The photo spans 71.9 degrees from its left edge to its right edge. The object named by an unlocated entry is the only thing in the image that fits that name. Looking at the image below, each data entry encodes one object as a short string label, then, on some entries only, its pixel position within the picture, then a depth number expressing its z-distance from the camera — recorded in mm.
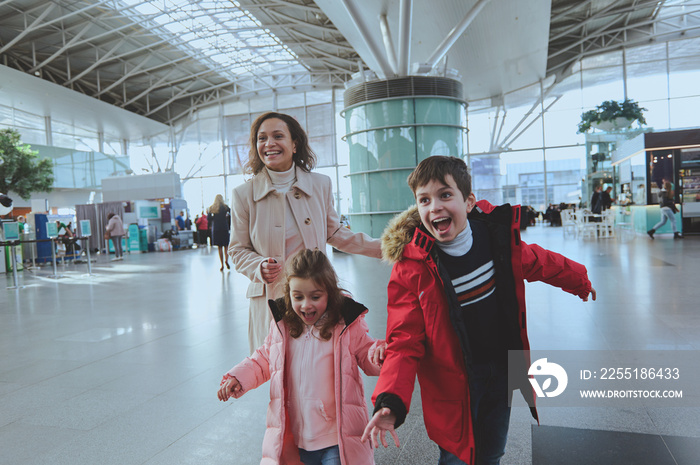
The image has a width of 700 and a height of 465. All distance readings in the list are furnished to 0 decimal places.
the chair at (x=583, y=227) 16375
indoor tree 20469
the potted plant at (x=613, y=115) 21969
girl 1874
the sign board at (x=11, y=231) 11633
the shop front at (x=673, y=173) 15289
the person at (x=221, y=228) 12266
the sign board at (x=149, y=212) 23302
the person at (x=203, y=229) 23500
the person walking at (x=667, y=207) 14180
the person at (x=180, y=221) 25367
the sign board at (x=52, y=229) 13188
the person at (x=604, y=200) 17328
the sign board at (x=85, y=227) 16250
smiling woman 2338
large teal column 11672
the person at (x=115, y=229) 18003
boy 1693
